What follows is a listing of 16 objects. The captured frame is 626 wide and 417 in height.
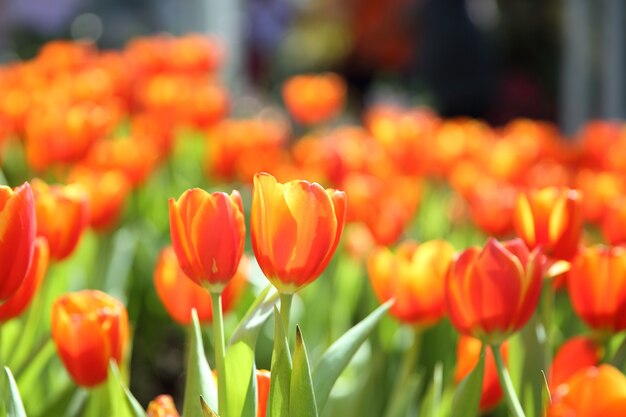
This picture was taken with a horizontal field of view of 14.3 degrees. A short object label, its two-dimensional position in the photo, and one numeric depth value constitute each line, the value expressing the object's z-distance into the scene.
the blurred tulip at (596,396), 1.22
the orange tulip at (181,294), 1.50
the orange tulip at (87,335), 1.38
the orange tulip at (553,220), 1.46
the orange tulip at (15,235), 1.28
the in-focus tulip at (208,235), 1.30
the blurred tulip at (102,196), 1.73
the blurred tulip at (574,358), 1.42
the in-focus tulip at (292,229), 1.29
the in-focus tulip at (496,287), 1.33
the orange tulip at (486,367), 1.43
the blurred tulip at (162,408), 1.31
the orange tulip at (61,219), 1.50
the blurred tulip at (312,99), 2.85
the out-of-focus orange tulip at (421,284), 1.52
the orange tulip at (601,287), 1.42
